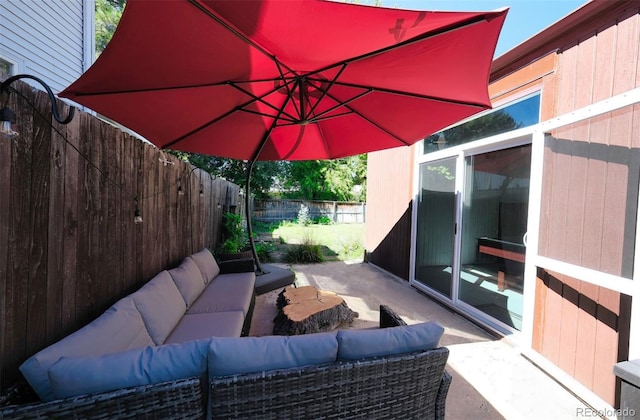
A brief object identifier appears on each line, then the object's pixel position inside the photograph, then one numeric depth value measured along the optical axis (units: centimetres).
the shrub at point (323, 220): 1392
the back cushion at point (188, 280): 257
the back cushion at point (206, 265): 321
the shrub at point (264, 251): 608
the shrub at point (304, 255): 603
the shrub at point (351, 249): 710
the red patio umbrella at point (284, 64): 113
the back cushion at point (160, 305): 186
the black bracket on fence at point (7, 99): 106
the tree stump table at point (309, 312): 260
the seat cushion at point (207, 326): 198
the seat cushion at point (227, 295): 251
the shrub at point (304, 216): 1228
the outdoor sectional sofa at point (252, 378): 102
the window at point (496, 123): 268
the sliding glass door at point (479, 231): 285
